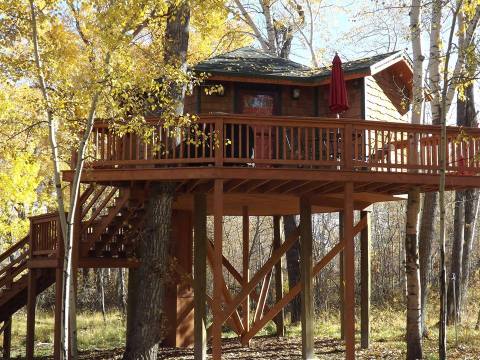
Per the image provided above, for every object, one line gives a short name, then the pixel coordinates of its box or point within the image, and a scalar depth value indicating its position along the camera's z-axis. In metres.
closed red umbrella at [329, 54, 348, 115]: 12.73
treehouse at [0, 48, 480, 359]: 11.48
